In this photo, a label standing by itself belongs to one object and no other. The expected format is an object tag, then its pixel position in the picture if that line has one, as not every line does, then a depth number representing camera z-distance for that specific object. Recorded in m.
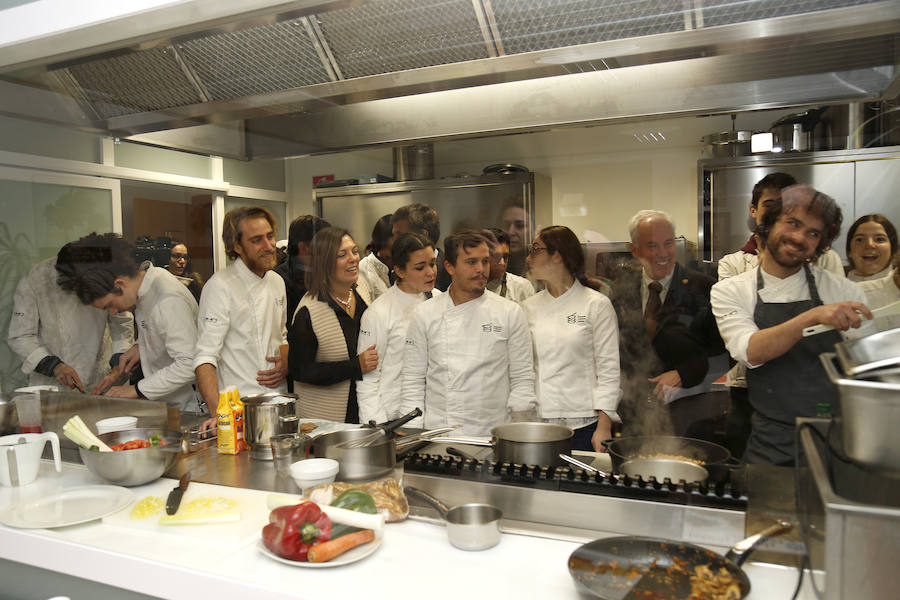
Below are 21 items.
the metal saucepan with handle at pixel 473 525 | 1.16
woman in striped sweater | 2.37
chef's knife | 1.35
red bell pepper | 1.12
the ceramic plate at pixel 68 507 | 1.33
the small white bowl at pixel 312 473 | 1.41
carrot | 1.09
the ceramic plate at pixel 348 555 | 1.09
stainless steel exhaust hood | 1.44
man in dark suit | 1.96
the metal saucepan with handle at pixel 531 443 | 1.45
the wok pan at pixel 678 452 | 1.35
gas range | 1.20
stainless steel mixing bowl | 1.52
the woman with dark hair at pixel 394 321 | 2.28
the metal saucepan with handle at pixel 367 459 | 1.43
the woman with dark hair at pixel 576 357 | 2.10
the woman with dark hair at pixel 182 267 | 2.49
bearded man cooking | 1.48
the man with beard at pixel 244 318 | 2.32
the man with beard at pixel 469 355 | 2.07
